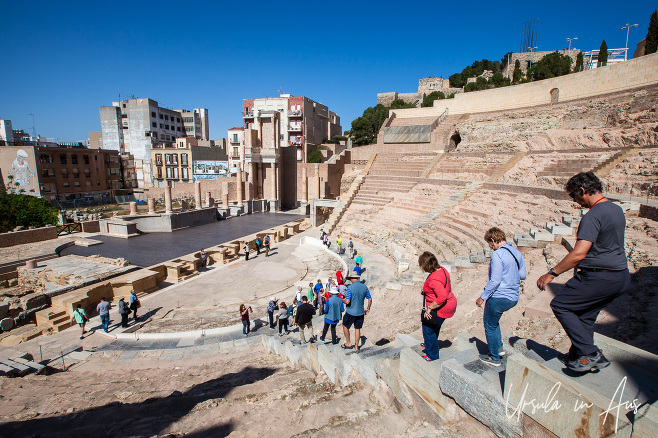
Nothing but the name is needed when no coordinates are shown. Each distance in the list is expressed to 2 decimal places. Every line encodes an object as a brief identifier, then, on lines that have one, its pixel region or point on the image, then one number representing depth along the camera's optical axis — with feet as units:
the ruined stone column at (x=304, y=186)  109.60
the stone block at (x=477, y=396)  8.05
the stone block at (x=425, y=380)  9.65
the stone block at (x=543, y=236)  29.04
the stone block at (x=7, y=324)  32.54
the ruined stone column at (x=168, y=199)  77.20
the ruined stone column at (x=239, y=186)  101.73
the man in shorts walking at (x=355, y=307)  17.28
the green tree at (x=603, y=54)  124.76
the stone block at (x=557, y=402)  6.42
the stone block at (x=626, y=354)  8.07
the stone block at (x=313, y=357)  16.50
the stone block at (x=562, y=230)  29.22
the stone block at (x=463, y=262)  30.38
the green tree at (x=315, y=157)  144.25
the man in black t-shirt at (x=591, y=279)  8.23
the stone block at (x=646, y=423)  5.86
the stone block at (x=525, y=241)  29.09
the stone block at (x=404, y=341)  14.60
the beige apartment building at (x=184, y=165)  163.63
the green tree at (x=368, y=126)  155.94
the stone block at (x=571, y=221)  30.11
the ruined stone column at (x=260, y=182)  111.75
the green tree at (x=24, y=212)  72.33
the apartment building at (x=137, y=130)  189.47
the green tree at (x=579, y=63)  132.02
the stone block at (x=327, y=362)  14.65
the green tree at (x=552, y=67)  128.16
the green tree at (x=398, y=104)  166.79
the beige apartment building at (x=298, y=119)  168.04
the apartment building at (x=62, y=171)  127.13
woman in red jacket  11.60
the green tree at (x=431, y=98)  158.20
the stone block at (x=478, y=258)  30.42
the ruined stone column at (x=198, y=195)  88.94
